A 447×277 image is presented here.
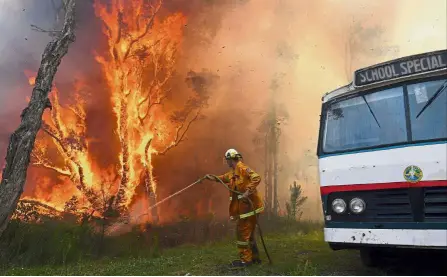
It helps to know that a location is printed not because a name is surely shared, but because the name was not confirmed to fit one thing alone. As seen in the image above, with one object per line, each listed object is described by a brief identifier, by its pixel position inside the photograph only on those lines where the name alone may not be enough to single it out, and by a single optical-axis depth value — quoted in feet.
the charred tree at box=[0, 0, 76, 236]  25.76
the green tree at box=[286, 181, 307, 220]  58.37
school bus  14.32
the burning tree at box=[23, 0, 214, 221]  44.60
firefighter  20.86
